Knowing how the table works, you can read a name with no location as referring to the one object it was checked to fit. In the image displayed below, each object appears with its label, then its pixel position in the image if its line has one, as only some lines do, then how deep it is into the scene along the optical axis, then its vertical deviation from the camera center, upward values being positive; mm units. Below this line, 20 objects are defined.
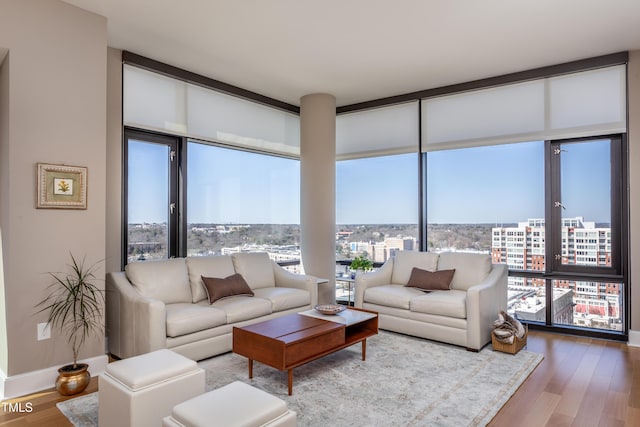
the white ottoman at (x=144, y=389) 2199 -989
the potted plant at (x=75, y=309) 3045 -766
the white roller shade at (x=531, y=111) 4383 +1278
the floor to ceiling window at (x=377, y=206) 5766 +160
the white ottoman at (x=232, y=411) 1778 -900
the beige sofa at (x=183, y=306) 3410 -870
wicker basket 3816 -1254
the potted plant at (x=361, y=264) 5672 -675
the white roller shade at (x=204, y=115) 4344 +1300
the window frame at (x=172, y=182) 4543 +419
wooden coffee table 2934 -964
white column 5797 +370
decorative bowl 3776 -888
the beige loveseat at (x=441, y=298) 3963 -883
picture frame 3150 +254
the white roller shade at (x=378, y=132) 5746 +1290
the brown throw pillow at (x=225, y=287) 4062 -735
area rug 2617 -1310
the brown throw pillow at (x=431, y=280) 4555 -739
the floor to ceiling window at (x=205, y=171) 4410 +591
